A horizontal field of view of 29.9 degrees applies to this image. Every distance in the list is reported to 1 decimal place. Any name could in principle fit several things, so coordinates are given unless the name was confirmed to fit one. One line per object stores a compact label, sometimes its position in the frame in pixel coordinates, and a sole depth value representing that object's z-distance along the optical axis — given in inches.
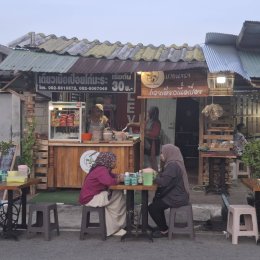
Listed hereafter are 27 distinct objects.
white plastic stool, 270.4
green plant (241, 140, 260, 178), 291.9
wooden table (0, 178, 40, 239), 271.6
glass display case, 420.8
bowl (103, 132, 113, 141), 424.2
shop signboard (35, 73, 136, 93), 402.9
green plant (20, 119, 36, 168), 403.2
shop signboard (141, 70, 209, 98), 395.9
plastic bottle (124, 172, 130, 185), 275.9
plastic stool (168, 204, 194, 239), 277.4
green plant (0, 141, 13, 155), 358.9
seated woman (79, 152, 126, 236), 278.1
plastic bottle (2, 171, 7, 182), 287.1
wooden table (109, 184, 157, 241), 272.5
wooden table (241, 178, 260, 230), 271.2
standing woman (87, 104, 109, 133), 446.3
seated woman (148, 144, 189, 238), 277.4
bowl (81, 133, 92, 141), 424.5
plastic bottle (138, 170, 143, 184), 277.1
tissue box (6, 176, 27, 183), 280.7
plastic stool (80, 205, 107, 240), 278.5
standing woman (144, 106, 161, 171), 471.5
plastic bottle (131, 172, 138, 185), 275.8
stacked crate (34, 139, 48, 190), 421.7
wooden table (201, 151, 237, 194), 410.8
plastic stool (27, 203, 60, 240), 280.2
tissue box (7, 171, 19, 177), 283.1
